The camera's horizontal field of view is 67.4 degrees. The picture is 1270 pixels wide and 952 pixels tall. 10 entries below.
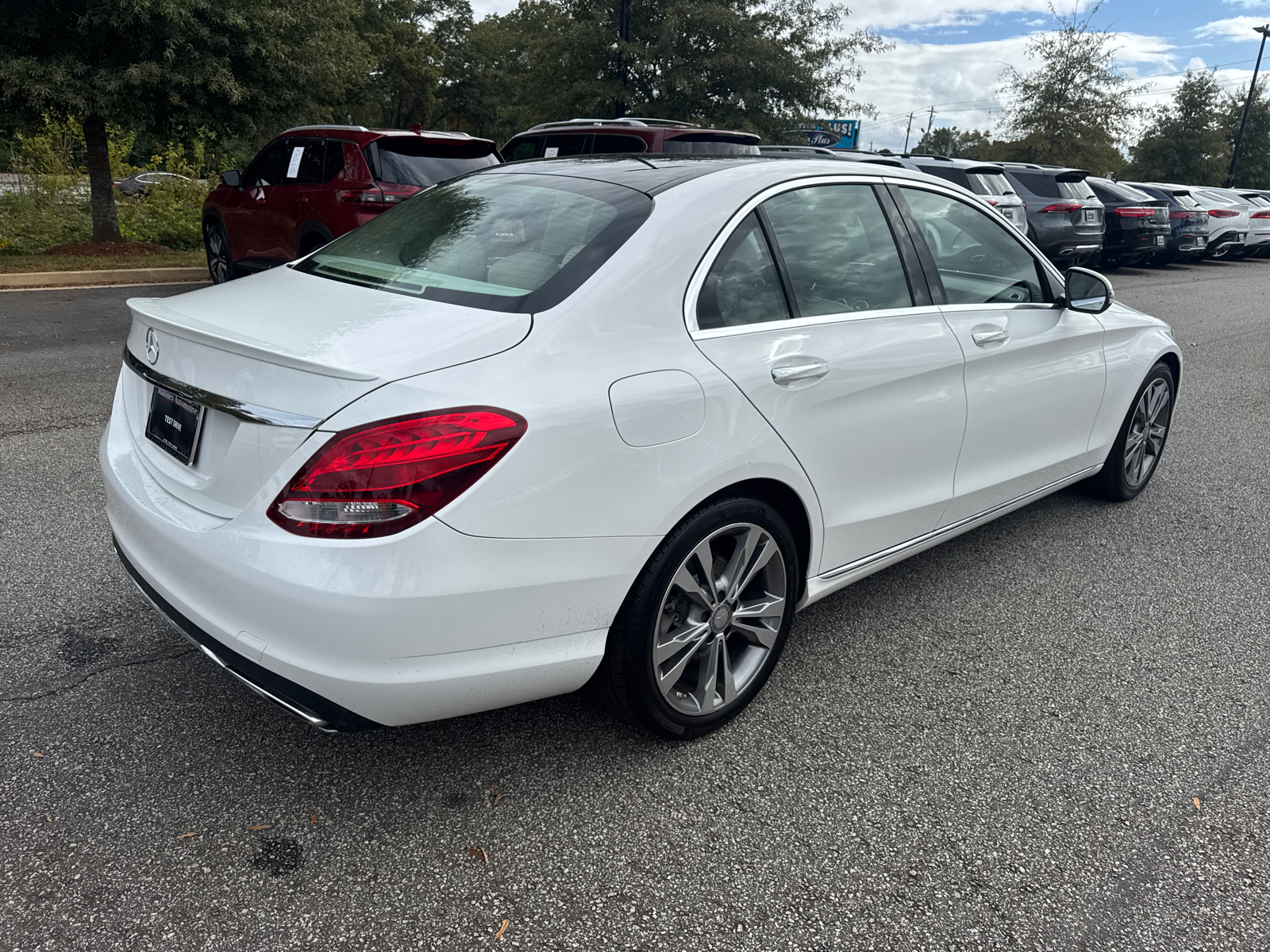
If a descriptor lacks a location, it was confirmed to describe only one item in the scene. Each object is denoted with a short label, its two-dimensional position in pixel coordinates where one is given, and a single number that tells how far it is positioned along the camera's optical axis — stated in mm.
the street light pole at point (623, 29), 21444
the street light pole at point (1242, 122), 45594
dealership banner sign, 21578
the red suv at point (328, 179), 8680
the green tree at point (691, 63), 22000
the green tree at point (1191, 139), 46750
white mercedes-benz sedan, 2080
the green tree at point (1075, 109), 34781
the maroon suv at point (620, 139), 10062
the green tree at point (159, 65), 11375
